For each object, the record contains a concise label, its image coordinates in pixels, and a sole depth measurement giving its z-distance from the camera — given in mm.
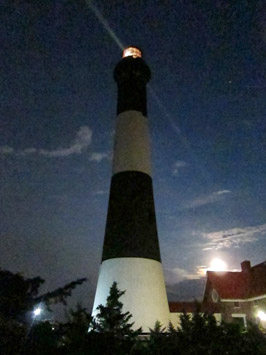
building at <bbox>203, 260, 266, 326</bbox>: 27750
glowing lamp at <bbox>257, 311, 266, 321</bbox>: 26072
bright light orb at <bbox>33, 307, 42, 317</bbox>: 9084
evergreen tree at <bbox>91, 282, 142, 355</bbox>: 4816
